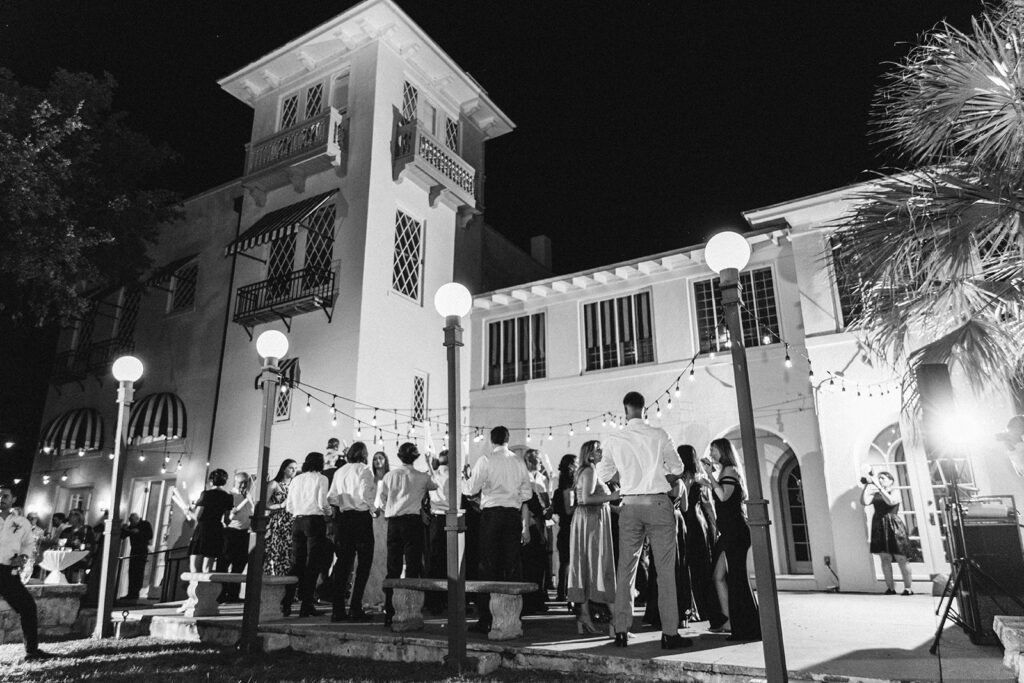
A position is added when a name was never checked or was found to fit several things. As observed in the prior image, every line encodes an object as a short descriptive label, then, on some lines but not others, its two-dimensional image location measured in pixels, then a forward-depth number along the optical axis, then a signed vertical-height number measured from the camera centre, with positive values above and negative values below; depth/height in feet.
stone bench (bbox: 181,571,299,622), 28.58 -2.15
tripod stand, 18.99 -1.28
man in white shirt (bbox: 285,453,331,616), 29.07 +1.12
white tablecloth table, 42.32 -1.08
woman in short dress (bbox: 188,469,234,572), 35.19 +0.61
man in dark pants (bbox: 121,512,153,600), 45.34 -0.35
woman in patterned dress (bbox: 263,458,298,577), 38.14 -0.14
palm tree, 20.74 +10.02
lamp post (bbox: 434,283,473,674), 18.89 +1.79
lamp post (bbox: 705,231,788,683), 13.39 +1.62
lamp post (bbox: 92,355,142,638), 29.12 +1.43
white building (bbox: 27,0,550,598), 52.03 +22.04
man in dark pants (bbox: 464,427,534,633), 24.21 +1.16
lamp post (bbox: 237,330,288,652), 22.74 +1.24
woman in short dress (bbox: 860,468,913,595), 38.32 +0.06
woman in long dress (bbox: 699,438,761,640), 20.98 -0.15
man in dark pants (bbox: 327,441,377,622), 26.89 +0.77
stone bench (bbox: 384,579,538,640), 21.13 -1.82
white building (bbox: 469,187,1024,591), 42.96 +11.45
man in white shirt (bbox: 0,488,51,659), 24.26 -0.92
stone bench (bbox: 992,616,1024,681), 14.15 -2.24
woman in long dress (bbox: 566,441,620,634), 23.08 -0.22
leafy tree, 44.55 +25.69
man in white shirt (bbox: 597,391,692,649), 19.69 +0.98
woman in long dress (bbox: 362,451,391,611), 29.69 -0.71
